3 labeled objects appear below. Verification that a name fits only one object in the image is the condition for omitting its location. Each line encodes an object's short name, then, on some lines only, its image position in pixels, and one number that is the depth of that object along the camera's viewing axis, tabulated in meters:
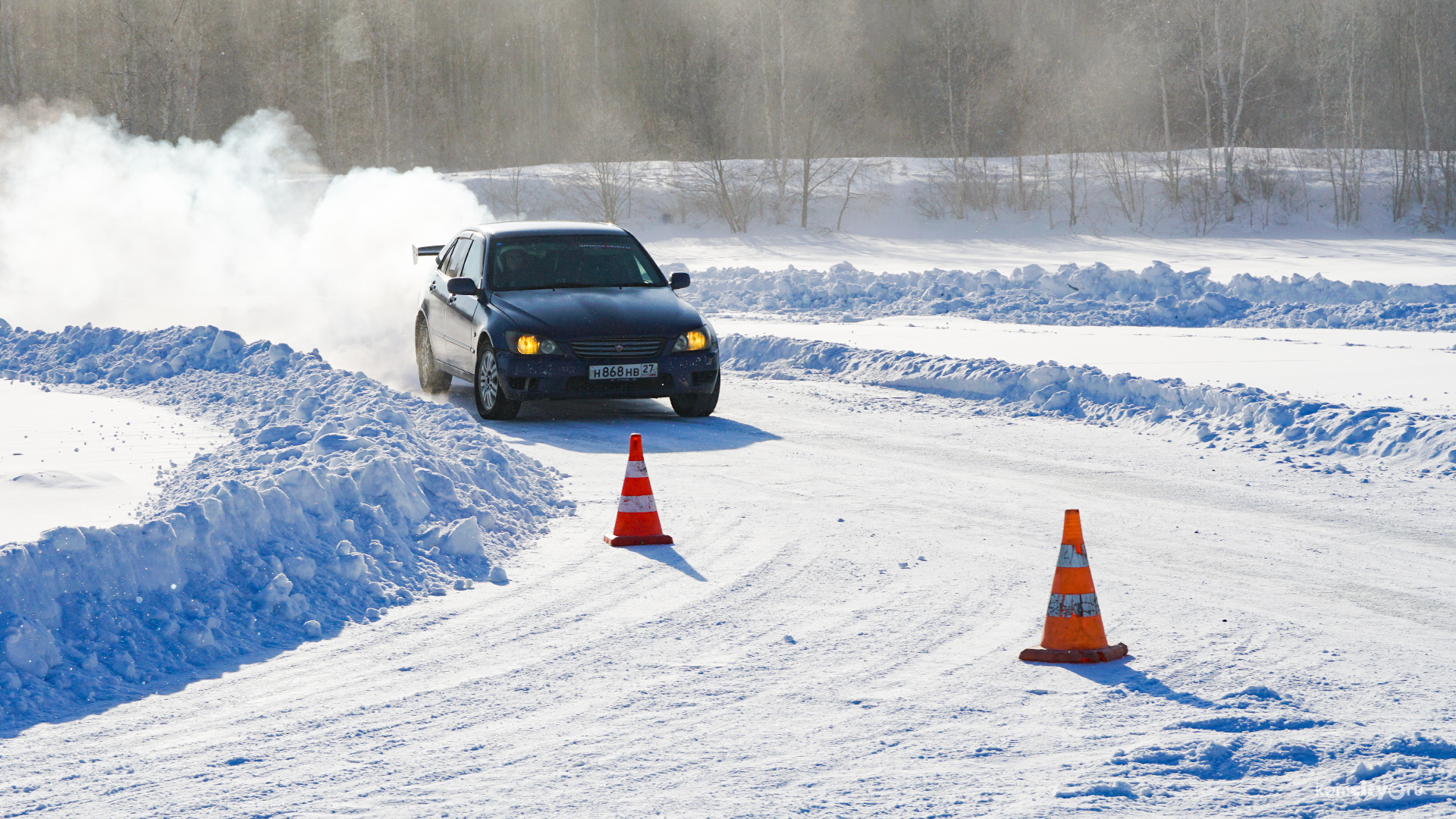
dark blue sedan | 21.91
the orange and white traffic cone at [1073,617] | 10.16
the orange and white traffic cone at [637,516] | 14.19
